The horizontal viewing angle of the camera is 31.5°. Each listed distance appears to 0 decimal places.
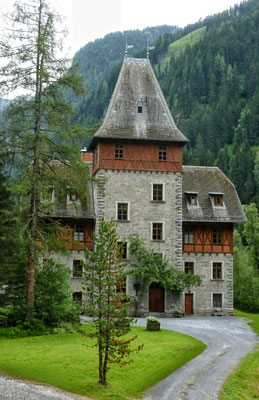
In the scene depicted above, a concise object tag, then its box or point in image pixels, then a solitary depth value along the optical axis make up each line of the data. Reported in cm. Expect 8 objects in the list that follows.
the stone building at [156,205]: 3875
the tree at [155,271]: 3691
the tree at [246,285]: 5231
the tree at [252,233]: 5175
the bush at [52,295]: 2641
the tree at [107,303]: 1602
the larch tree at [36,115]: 2481
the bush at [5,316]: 2595
